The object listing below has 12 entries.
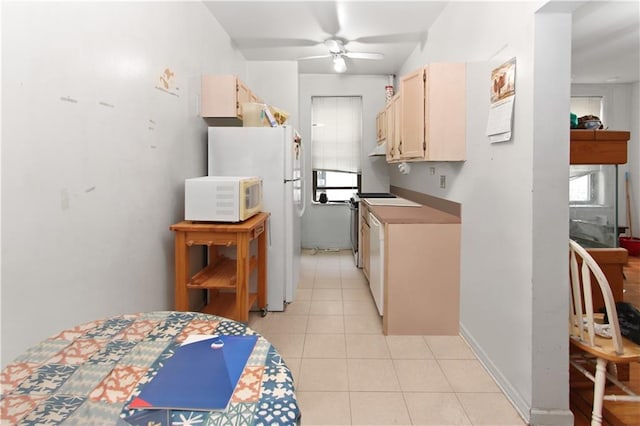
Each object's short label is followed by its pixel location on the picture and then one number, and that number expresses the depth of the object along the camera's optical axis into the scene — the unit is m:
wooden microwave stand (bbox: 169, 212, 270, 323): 2.61
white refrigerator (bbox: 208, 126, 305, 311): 3.39
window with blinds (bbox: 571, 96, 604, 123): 6.11
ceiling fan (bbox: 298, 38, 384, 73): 4.35
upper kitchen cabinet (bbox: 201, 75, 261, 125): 3.44
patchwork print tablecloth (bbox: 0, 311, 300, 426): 0.80
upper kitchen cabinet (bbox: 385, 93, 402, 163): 3.88
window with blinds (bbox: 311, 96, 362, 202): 6.27
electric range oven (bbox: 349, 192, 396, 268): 5.30
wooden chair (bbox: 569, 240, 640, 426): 1.73
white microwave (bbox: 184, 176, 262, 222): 2.65
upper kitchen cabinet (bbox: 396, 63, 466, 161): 2.94
